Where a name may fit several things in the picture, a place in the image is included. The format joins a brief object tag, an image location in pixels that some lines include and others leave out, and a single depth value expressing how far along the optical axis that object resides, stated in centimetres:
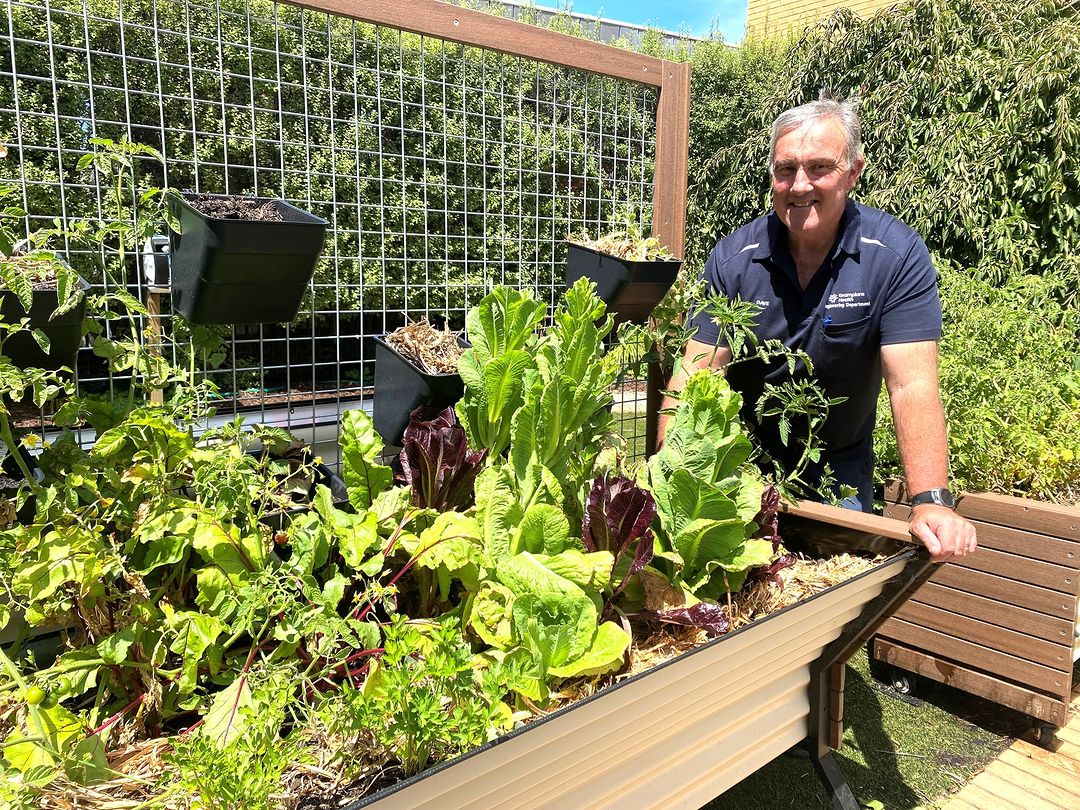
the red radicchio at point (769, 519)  147
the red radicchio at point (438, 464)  139
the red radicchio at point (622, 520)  122
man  191
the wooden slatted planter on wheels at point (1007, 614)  243
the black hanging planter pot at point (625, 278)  189
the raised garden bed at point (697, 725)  79
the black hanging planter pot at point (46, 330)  112
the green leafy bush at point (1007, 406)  274
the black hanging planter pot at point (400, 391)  154
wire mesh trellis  165
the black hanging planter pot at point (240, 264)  127
